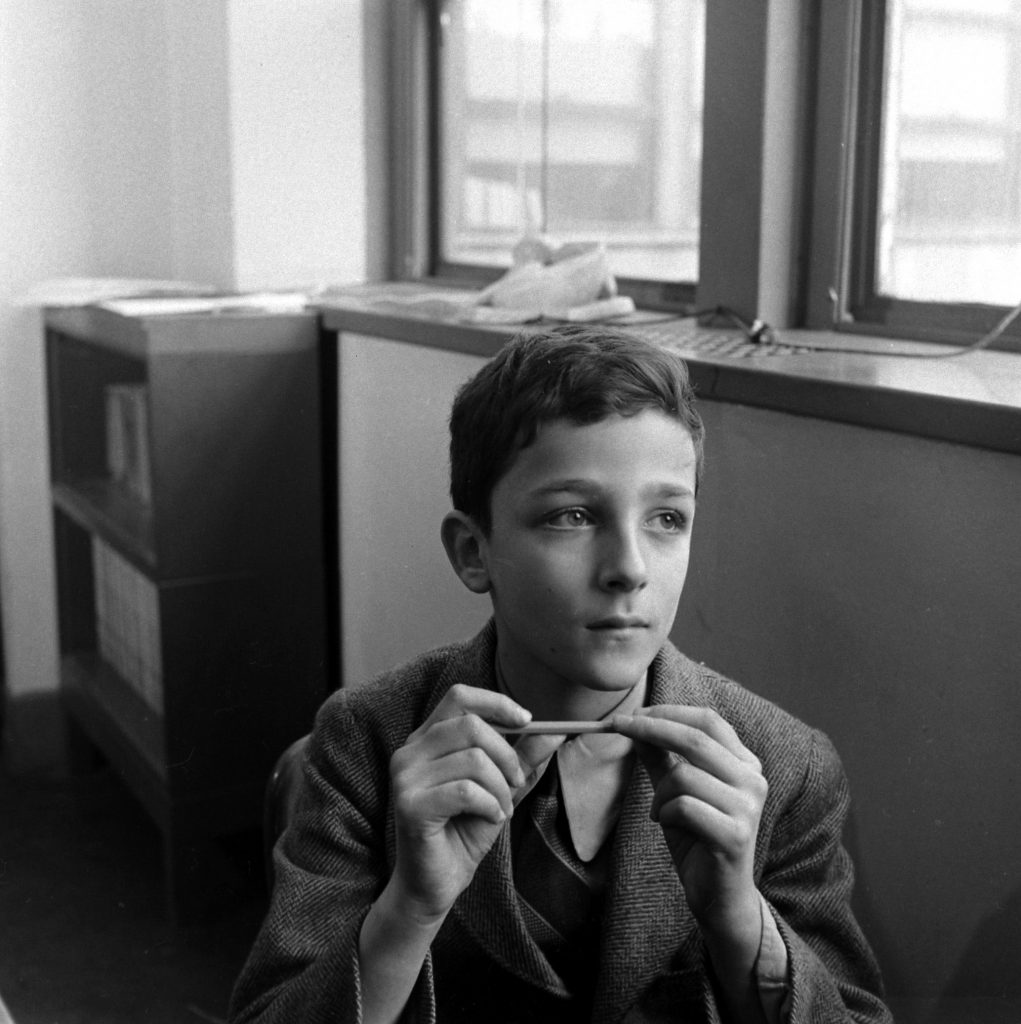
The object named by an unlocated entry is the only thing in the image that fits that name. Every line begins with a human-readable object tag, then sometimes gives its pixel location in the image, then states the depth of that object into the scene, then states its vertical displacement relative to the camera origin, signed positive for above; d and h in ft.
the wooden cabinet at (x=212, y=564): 5.92 -1.44
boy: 2.36 -1.04
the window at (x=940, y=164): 4.43 +0.32
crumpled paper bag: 5.56 -0.13
